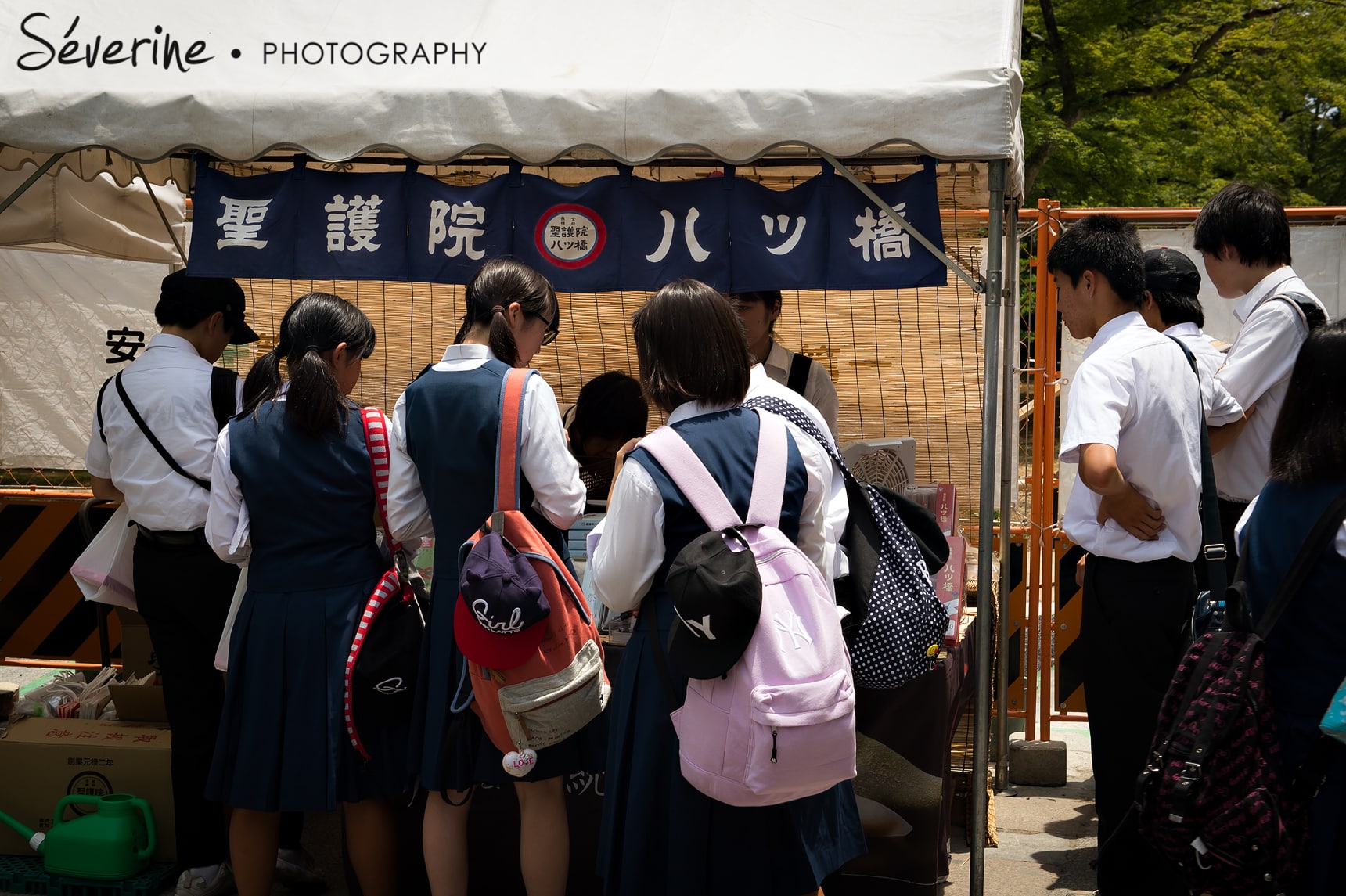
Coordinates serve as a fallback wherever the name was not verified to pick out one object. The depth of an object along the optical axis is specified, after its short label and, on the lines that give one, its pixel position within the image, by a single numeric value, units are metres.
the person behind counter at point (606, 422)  5.02
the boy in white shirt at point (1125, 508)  3.50
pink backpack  2.57
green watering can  4.23
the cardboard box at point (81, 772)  4.42
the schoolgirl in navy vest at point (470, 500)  3.39
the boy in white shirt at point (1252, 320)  3.87
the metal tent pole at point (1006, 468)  4.79
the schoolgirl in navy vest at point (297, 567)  3.59
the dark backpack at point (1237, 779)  2.54
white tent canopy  3.72
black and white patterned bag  3.15
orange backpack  3.18
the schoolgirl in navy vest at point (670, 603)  2.72
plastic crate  4.22
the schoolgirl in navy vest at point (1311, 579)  2.53
